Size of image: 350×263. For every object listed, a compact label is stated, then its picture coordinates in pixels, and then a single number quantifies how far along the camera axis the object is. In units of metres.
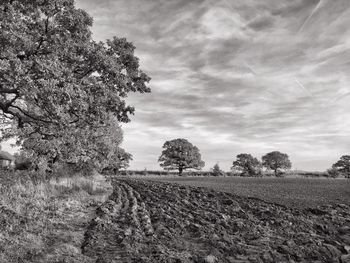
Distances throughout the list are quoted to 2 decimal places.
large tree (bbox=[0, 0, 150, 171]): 11.99
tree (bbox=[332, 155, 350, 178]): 116.06
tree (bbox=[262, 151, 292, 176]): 126.50
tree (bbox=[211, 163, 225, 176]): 113.78
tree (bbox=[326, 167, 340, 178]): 96.54
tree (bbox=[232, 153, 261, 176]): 124.26
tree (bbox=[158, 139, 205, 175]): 105.56
